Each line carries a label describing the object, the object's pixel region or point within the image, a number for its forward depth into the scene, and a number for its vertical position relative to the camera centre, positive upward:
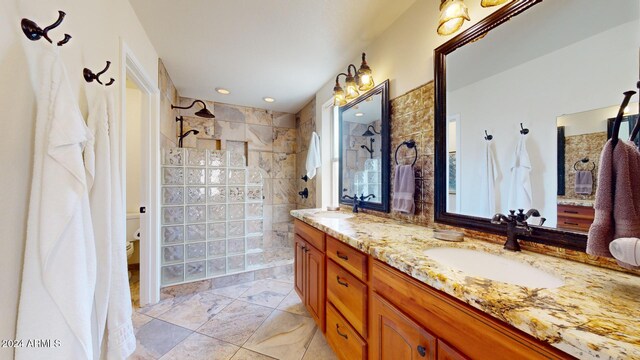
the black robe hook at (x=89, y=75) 1.04 +0.49
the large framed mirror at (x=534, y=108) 0.78 +0.30
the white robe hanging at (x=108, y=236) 0.93 -0.25
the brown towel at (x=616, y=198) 0.60 -0.06
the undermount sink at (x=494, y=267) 0.76 -0.36
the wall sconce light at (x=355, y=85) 1.84 +0.81
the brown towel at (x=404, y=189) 1.48 -0.07
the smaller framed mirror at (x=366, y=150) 1.76 +0.26
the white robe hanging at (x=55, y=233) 0.67 -0.17
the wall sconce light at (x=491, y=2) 0.97 +0.78
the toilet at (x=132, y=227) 2.56 -0.56
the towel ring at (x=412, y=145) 1.50 +0.23
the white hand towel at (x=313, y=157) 2.74 +0.27
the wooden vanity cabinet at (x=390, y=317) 0.56 -0.50
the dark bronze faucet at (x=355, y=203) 2.11 -0.23
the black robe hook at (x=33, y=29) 0.72 +0.50
